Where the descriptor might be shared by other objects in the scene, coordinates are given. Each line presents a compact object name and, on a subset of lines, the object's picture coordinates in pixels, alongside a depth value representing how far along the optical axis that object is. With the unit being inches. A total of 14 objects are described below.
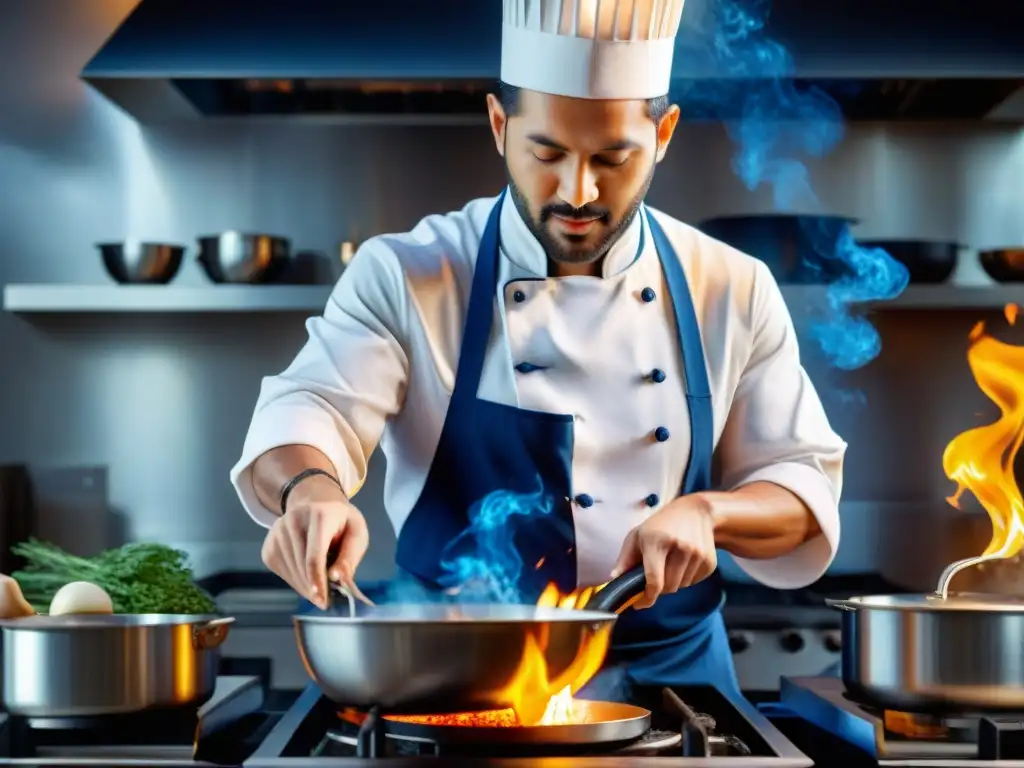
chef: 69.7
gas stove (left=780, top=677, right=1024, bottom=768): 51.3
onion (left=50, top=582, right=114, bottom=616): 63.0
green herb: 92.0
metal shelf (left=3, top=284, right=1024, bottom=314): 115.7
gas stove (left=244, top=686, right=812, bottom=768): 46.4
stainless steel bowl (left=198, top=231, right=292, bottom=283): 117.0
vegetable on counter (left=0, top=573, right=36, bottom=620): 57.4
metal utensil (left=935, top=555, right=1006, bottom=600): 57.5
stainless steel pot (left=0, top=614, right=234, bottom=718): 51.4
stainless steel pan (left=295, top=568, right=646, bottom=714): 46.9
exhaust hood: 103.8
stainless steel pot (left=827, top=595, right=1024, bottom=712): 53.1
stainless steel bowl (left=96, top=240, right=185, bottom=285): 117.7
